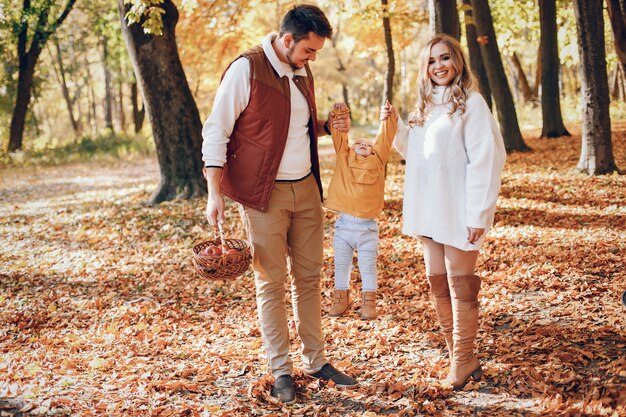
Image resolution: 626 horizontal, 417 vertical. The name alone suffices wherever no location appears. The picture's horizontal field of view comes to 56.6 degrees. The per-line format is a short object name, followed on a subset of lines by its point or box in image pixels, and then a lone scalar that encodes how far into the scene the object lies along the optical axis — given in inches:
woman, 129.9
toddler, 192.1
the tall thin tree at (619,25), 442.9
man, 136.3
